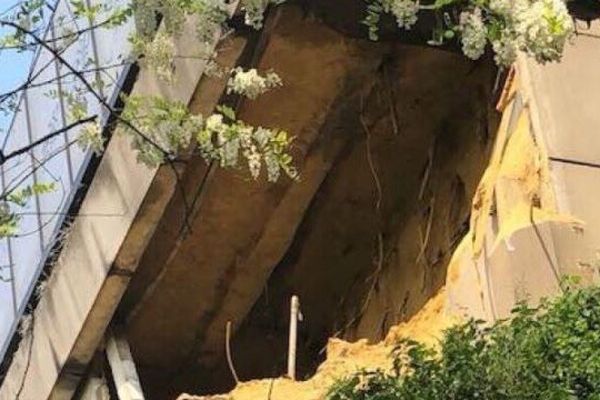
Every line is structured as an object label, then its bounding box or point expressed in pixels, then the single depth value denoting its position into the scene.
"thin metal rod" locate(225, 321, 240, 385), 17.71
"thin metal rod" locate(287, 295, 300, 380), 14.22
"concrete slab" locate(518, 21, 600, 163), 12.75
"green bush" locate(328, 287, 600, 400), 10.11
